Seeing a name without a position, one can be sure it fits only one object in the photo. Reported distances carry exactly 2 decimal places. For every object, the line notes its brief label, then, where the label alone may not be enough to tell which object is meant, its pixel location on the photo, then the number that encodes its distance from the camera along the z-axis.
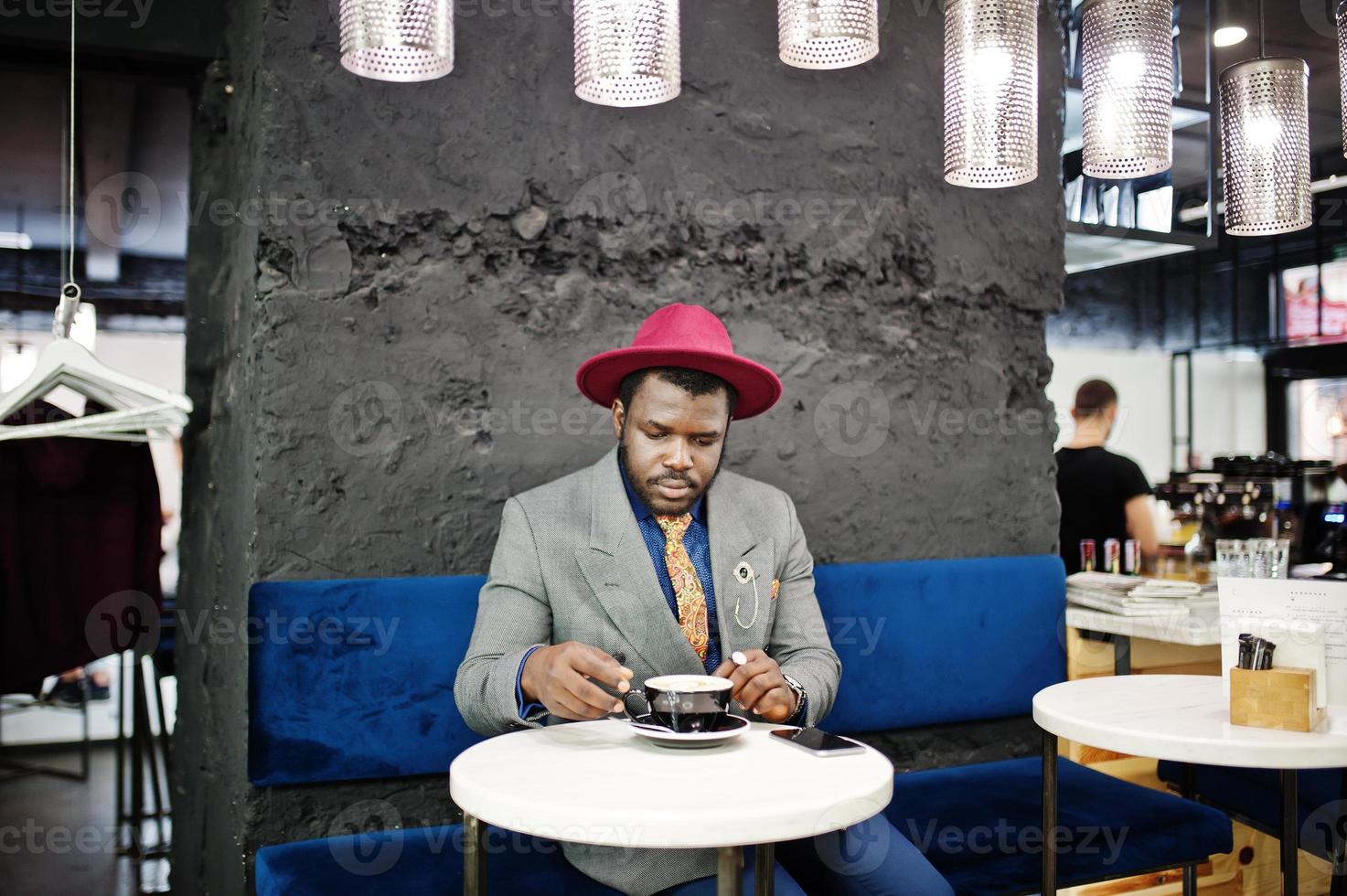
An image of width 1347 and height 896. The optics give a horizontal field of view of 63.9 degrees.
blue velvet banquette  2.01
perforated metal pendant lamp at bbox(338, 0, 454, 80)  1.79
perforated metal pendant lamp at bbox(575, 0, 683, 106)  1.84
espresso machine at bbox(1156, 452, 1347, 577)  3.62
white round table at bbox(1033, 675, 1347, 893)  1.72
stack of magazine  2.92
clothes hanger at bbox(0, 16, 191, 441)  2.25
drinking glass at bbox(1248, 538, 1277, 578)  2.66
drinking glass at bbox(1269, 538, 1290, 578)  2.71
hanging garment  2.34
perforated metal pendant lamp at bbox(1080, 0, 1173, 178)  2.21
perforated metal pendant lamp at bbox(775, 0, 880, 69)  1.92
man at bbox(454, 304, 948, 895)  2.02
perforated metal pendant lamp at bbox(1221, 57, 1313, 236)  2.42
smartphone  1.61
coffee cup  1.61
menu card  1.86
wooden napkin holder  1.80
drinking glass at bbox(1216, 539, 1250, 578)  2.69
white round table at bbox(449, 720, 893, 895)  1.33
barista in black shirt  4.39
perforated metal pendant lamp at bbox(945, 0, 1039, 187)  2.14
